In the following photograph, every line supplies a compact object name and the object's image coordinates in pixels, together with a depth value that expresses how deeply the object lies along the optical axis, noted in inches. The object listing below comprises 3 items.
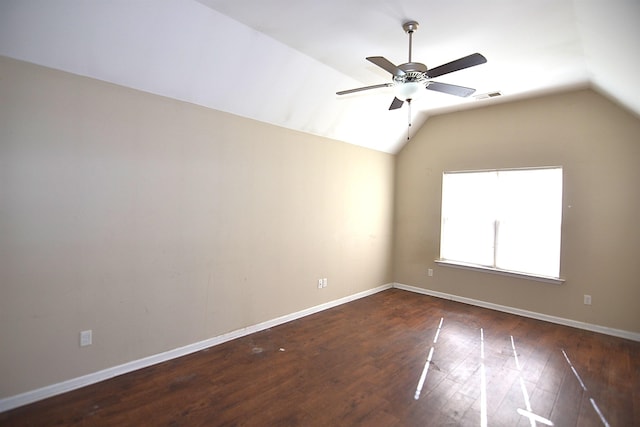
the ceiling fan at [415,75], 87.0
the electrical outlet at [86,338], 96.0
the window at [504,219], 164.6
